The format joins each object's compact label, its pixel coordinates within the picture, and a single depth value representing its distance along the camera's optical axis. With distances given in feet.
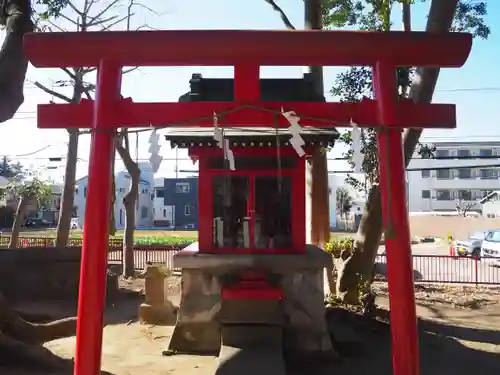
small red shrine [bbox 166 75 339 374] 27.43
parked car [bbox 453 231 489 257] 79.36
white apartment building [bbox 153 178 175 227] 174.60
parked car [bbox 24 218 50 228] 172.47
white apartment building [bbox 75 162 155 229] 147.02
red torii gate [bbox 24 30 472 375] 14.85
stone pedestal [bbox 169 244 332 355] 27.53
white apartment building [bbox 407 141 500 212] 169.27
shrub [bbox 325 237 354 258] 41.37
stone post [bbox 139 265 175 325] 35.35
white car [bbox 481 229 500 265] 68.80
